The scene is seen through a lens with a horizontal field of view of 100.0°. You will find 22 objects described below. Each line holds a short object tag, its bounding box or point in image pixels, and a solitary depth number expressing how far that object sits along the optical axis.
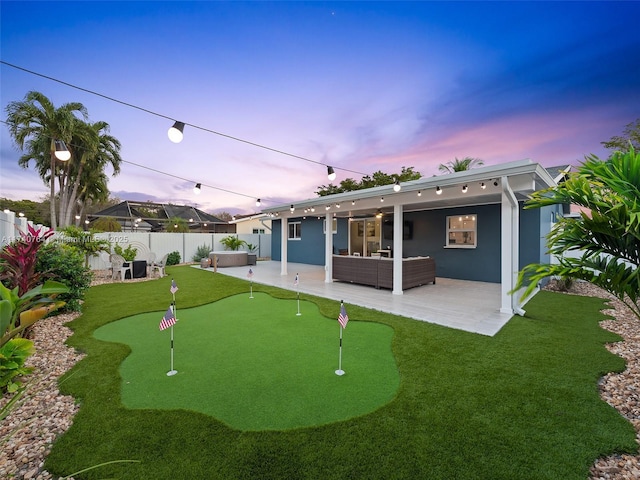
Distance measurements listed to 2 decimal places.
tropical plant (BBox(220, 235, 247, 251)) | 16.95
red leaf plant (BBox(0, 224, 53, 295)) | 3.54
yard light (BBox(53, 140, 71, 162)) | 4.43
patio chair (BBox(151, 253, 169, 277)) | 11.23
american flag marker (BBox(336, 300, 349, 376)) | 3.34
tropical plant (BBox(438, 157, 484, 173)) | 18.50
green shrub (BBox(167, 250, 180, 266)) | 15.20
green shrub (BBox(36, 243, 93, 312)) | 5.42
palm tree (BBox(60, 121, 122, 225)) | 15.19
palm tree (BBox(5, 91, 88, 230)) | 12.66
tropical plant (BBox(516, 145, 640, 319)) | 1.92
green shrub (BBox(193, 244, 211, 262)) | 16.38
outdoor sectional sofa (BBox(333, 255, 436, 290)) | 7.91
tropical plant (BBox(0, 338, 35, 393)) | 1.68
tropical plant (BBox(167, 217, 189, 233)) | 18.86
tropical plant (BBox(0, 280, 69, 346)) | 1.39
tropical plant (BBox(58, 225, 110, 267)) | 9.84
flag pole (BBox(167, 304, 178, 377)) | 3.18
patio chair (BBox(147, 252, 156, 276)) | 11.87
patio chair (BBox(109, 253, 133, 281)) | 10.34
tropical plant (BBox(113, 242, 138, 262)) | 11.12
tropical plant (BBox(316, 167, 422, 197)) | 22.62
